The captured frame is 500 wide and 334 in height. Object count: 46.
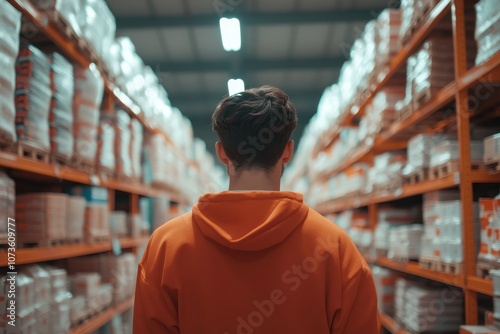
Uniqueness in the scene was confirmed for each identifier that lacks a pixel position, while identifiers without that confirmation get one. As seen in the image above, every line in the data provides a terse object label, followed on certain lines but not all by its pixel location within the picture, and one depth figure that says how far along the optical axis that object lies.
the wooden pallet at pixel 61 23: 3.61
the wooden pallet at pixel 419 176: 4.54
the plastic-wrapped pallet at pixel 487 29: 3.15
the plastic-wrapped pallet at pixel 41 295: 3.40
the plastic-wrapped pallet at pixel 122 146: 5.70
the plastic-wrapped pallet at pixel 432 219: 4.17
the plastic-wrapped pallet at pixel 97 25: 4.42
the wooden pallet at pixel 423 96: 4.24
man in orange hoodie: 1.88
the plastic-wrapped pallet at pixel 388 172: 5.32
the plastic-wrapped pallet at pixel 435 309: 4.40
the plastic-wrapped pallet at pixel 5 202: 2.93
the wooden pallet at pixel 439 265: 3.57
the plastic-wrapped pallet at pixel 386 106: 5.67
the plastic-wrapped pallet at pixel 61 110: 3.89
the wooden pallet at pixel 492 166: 3.36
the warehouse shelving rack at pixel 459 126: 3.38
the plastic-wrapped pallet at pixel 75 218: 4.21
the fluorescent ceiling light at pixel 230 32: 10.82
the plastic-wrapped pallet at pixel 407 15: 4.69
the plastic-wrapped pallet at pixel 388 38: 5.36
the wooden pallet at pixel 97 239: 4.66
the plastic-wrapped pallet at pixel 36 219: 3.67
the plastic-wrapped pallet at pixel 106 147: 4.99
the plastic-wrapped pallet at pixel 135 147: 6.26
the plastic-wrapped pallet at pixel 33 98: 3.42
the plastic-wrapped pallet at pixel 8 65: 2.97
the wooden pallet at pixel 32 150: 3.25
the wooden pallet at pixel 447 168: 3.66
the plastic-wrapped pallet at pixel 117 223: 5.73
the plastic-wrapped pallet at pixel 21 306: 2.92
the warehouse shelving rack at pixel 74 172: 3.21
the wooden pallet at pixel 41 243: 3.67
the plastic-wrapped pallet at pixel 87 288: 4.57
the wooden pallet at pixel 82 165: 4.29
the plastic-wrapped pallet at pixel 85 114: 4.37
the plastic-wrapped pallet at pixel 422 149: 4.48
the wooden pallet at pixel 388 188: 5.30
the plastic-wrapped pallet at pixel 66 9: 3.61
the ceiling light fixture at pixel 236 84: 14.36
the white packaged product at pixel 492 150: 3.21
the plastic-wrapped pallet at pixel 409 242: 4.88
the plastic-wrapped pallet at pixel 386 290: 5.87
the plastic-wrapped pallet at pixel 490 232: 3.10
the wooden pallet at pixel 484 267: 3.18
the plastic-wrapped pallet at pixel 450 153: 3.62
